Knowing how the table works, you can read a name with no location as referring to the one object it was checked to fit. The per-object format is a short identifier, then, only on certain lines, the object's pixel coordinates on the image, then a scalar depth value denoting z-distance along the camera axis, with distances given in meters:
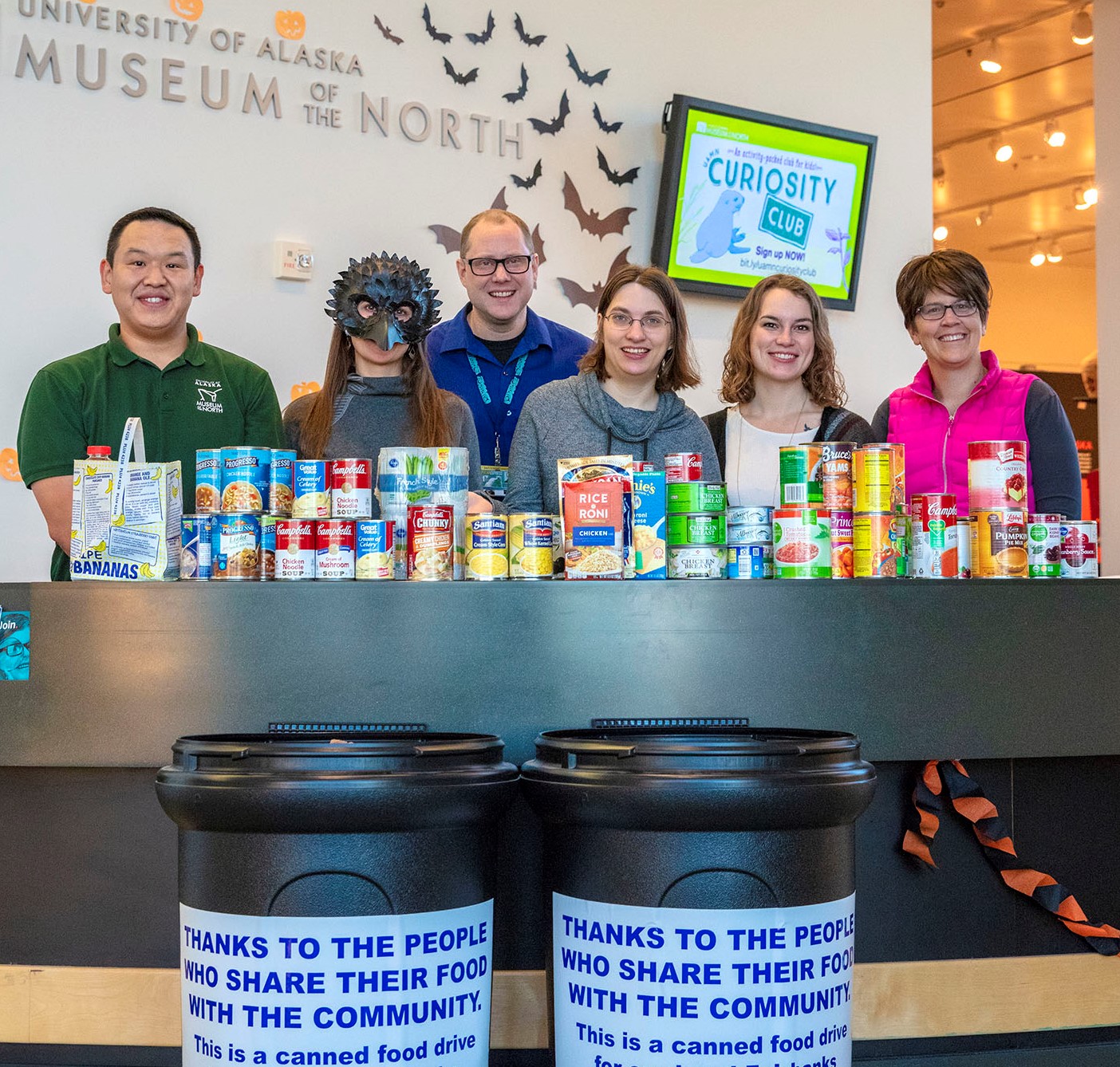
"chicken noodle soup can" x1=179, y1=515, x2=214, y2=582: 2.18
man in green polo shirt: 2.76
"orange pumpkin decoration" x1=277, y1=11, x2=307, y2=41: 3.98
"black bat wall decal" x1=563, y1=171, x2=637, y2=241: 4.55
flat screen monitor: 4.66
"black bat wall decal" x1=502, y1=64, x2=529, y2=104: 4.43
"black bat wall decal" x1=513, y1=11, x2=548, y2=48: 4.44
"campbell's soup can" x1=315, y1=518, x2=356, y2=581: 2.13
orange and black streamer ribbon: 2.22
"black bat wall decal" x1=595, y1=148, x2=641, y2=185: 4.62
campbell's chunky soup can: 2.14
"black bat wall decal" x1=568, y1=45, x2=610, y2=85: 4.56
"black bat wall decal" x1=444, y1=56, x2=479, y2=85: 4.30
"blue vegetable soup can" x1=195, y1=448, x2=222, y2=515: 2.20
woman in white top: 2.96
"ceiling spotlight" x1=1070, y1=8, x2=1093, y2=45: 6.43
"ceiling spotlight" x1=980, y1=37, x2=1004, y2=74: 7.39
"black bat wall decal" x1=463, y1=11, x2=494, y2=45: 4.35
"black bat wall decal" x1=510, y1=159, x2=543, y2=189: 4.45
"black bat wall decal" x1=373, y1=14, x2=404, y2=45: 4.16
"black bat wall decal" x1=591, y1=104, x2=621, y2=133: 4.61
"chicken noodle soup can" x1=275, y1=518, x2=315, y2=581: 2.12
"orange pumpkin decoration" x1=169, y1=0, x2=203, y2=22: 3.79
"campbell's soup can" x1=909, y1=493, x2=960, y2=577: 2.29
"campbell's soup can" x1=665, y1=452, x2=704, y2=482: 2.23
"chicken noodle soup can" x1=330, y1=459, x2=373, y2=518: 2.14
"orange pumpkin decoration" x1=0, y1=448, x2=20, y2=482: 3.56
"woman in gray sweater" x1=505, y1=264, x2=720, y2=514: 2.77
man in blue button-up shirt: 3.45
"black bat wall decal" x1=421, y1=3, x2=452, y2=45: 4.25
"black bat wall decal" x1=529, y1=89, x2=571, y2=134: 4.48
